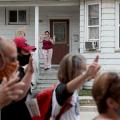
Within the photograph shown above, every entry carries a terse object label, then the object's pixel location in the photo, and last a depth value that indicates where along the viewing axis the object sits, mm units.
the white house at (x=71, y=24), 24111
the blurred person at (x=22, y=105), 5031
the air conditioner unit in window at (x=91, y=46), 24006
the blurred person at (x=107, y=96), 3773
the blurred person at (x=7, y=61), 3902
